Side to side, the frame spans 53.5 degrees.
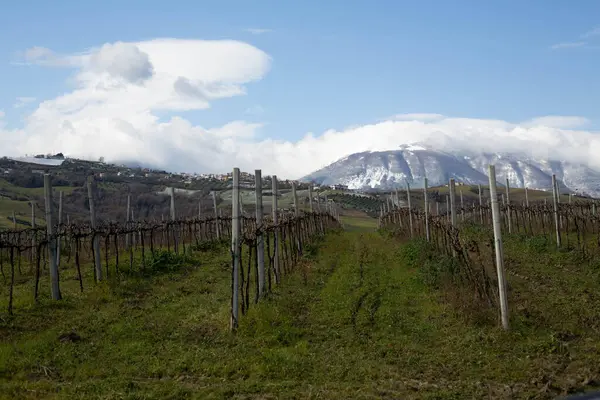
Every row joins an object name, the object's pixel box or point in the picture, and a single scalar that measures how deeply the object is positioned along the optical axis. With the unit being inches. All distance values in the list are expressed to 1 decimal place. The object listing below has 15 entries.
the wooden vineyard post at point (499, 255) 456.8
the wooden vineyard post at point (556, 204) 1028.3
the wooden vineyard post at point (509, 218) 1367.6
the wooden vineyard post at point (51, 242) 649.6
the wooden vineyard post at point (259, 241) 635.5
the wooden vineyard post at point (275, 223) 736.3
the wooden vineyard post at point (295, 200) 1003.3
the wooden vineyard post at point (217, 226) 1426.9
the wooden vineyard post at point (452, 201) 843.9
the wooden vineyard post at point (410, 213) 1403.2
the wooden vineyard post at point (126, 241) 1511.4
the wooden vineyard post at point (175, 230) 1148.6
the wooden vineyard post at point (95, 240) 749.4
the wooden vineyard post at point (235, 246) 500.4
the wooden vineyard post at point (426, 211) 1134.0
